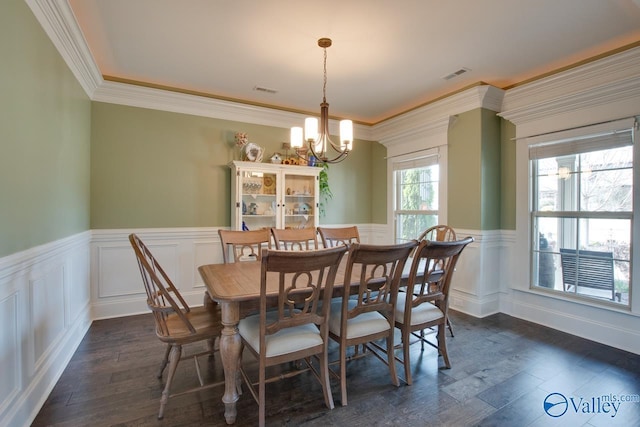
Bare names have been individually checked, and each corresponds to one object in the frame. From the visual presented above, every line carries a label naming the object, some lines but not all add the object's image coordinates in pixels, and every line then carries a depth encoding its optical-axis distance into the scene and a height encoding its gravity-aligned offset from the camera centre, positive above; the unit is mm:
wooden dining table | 1745 -618
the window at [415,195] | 4258 +222
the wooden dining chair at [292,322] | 1601 -655
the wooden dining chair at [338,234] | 3326 -261
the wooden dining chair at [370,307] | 1834 -637
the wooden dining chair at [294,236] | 3127 -263
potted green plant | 4680 +331
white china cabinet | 3887 +205
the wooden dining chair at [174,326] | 1774 -740
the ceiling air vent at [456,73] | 3211 +1470
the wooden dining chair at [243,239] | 2896 -270
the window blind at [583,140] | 2794 +706
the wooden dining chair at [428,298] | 2031 -633
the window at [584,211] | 2832 -7
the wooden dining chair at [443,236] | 3021 -276
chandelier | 2537 +664
